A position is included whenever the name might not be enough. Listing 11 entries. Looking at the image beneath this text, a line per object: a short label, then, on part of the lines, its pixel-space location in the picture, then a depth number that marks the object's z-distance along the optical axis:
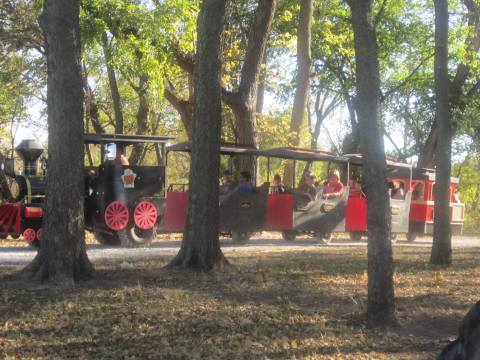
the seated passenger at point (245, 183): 17.92
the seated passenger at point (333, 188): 19.31
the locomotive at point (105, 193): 15.32
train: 15.77
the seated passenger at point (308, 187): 19.03
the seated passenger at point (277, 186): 19.45
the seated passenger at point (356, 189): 20.52
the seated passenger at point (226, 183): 17.80
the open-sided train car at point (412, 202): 21.44
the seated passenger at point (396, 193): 21.83
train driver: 16.25
